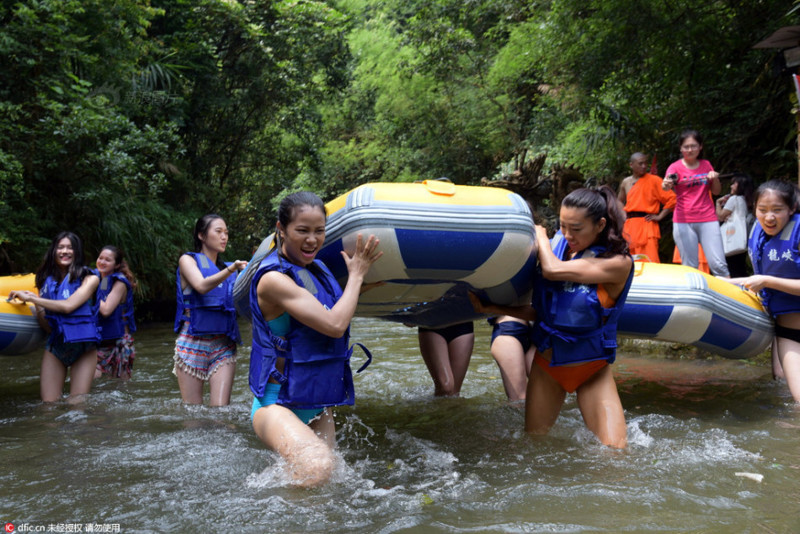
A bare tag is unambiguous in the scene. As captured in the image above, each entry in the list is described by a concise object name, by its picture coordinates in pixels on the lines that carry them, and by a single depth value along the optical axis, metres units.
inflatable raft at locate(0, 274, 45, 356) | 5.02
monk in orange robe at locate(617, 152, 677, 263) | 8.12
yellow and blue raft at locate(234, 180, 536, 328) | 3.08
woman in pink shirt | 6.62
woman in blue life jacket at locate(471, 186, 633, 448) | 3.31
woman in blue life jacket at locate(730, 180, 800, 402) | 4.26
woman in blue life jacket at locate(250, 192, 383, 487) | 2.82
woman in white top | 7.13
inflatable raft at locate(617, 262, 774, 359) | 4.24
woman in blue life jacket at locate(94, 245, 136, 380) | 5.85
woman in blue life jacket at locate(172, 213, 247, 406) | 4.63
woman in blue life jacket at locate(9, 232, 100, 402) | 5.18
